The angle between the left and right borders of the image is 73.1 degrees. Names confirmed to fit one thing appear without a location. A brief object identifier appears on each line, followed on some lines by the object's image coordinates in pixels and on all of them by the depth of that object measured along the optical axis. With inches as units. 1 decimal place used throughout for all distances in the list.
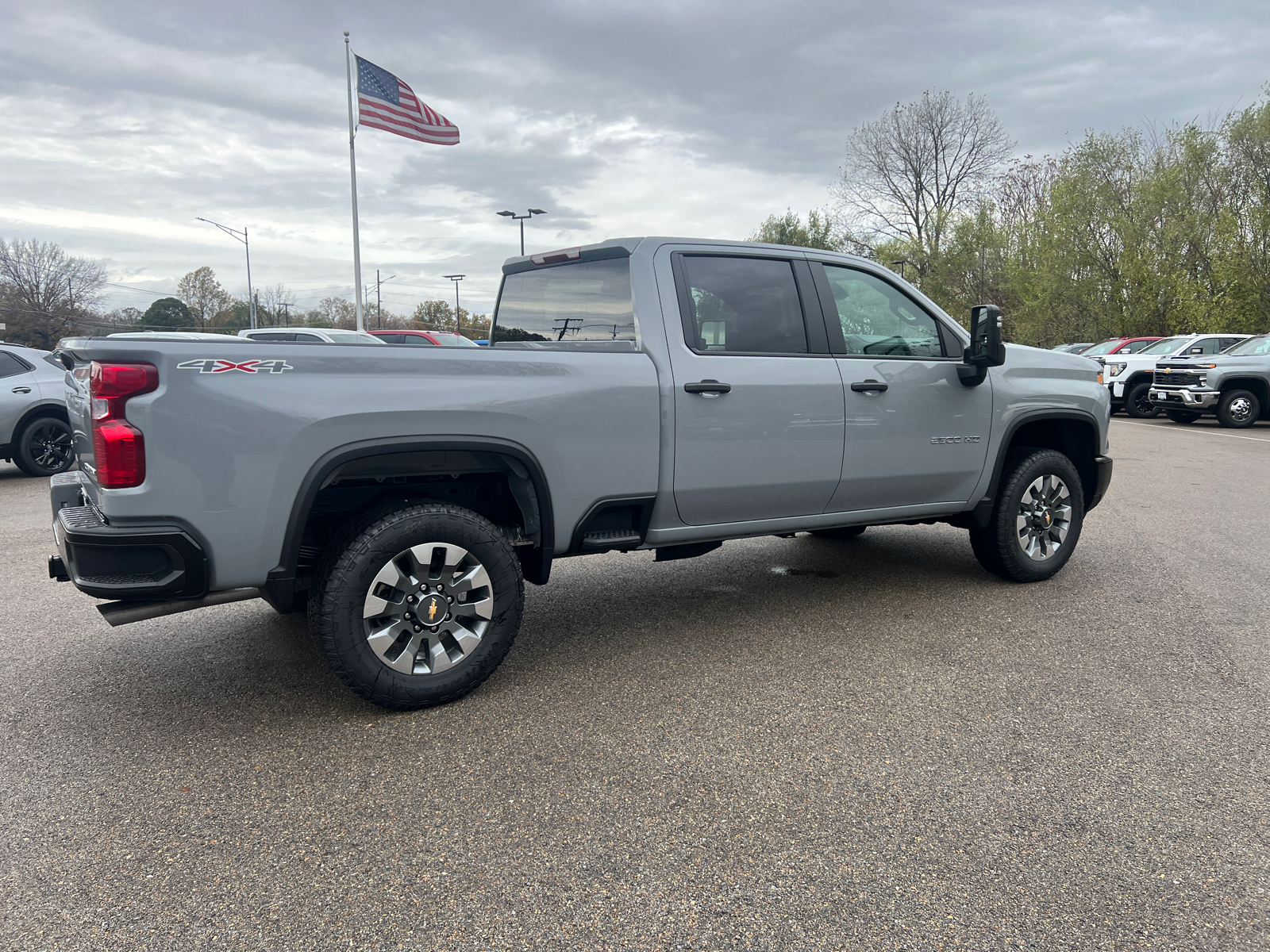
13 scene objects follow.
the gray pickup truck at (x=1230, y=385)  645.9
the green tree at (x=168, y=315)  3048.7
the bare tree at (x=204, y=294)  3275.1
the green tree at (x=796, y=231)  2413.9
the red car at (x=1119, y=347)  818.1
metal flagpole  1042.1
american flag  784.3
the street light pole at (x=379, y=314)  2854.3
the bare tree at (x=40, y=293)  2030.0
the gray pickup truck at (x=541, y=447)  115.5
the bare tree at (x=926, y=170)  1932.8
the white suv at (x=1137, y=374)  754.2
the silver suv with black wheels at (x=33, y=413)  374.3
